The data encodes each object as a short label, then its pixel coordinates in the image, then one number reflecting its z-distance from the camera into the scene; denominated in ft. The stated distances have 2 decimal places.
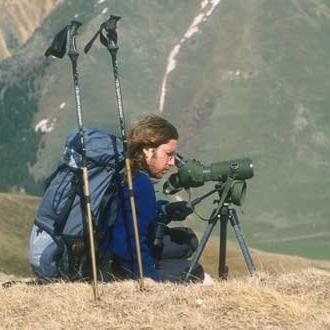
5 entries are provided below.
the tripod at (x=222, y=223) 41.16
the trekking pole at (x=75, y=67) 37.88
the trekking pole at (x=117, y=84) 38.14
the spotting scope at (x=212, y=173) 40.63
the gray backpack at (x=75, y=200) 39.93
